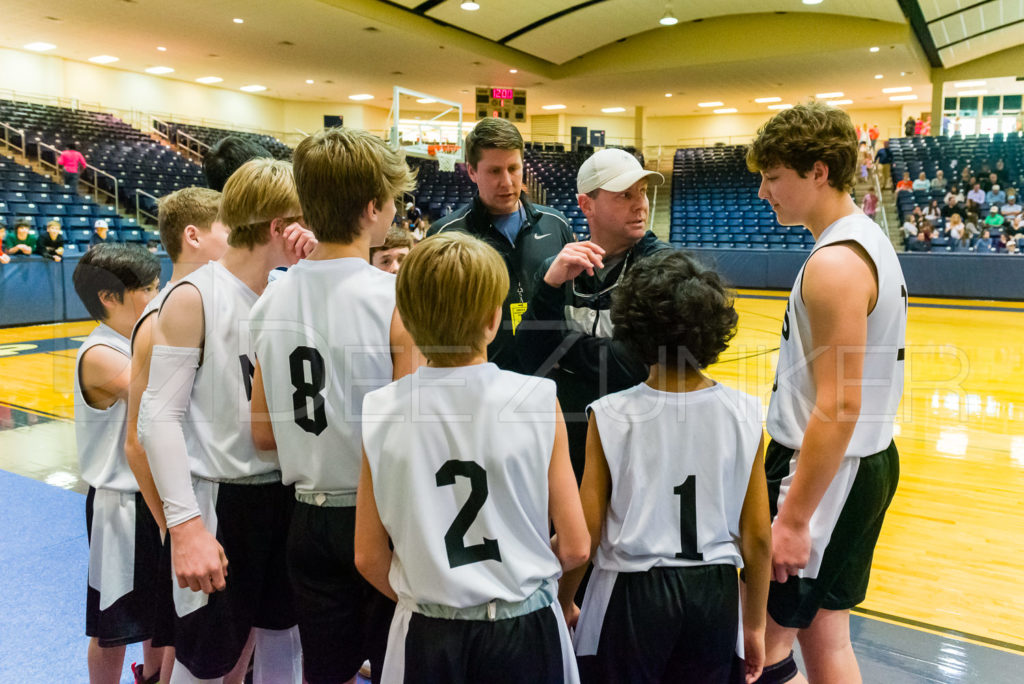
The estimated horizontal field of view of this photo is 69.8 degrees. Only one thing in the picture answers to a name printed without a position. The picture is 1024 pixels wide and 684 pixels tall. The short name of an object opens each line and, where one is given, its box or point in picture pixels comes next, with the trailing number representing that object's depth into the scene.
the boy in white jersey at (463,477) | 1.32
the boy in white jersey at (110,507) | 2.06
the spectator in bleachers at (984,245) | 13.31
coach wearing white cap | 2.06
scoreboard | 18.97
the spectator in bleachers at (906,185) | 17.53
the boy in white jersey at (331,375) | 1.55
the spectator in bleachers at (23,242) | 9.98
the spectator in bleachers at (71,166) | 13.93
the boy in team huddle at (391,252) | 2.87
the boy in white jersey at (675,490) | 1.48
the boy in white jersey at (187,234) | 1.79
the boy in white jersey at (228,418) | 1.64
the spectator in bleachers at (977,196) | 15.54
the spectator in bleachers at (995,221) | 14.41
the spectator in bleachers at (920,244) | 14.04
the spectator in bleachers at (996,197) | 15.56
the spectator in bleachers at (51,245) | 10.24
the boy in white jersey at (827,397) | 1.60
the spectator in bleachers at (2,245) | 9.57
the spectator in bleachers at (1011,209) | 14.61
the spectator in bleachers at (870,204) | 16.08
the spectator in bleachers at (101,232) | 11.33
